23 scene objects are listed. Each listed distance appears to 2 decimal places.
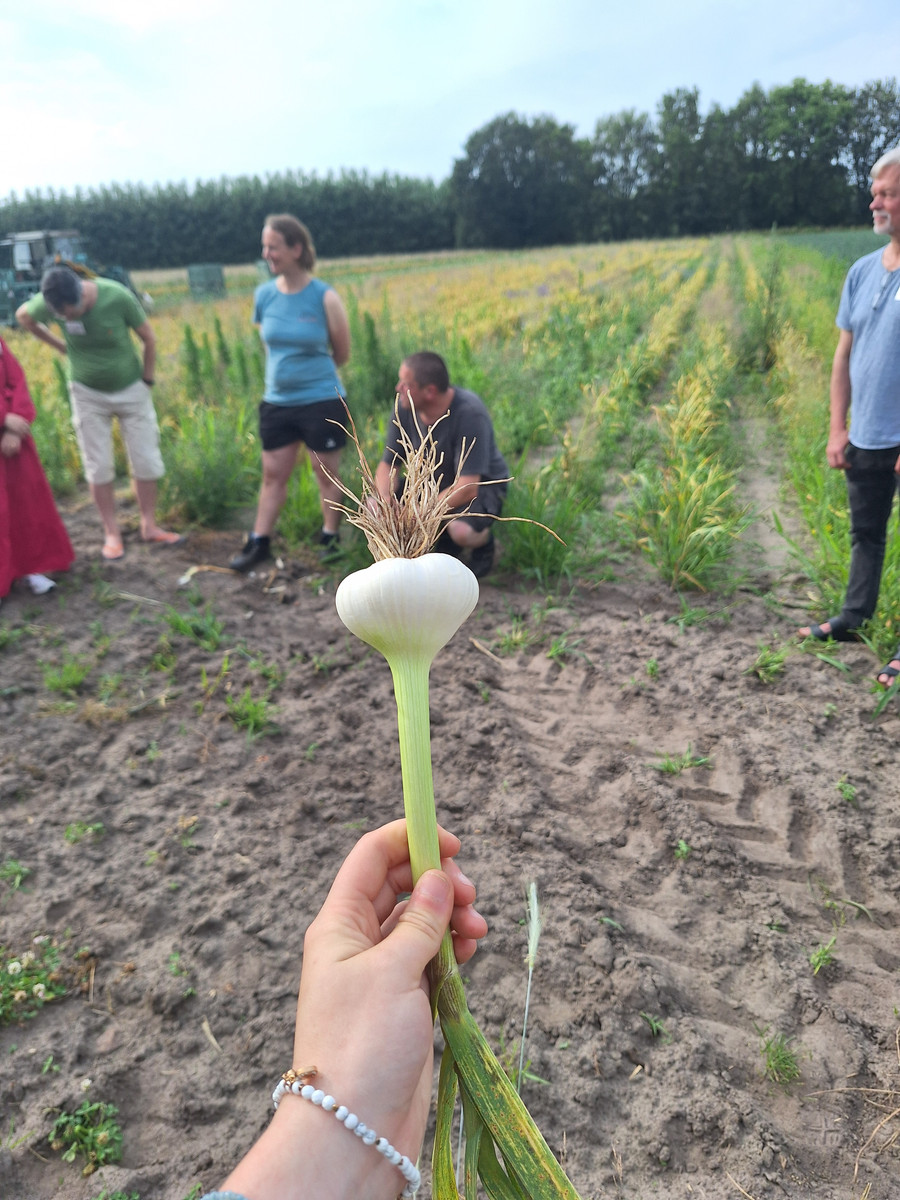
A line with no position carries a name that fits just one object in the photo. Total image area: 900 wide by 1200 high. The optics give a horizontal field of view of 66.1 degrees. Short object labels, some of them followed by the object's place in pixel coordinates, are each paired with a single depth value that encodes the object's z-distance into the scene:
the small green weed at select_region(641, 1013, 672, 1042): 1.72
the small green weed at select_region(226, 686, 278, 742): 3.00
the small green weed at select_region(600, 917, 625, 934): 1.99
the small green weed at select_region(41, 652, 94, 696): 3.30
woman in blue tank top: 3.88
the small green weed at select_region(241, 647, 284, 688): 3.33
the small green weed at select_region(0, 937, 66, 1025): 1.88
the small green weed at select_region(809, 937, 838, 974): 1.86
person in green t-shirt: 3.92
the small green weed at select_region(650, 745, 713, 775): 2.60
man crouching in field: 3.36
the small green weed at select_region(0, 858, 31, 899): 2.31
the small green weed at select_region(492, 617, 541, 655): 3.48
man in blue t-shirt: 2.67
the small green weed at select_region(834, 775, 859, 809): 2.40
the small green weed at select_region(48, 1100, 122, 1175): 1.57
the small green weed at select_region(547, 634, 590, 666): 3.34
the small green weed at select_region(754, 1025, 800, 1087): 1.62
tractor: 14.20
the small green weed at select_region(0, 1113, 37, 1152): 1.58
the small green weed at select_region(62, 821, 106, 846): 2.46
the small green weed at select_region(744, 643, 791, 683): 3.06
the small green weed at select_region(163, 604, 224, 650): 3.61
